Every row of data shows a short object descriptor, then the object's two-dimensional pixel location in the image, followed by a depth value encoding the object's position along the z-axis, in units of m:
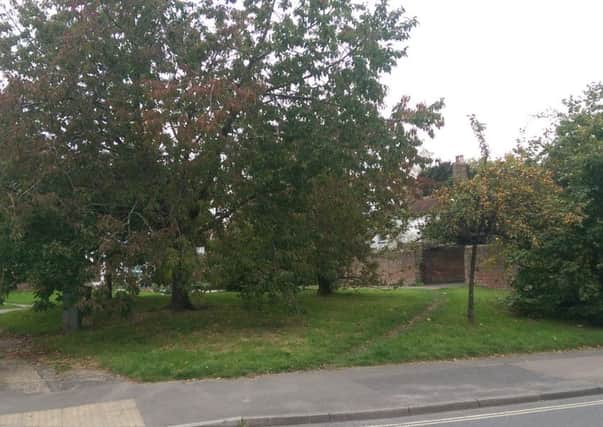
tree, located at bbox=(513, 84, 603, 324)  13.20
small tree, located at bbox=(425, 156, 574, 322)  12.15
